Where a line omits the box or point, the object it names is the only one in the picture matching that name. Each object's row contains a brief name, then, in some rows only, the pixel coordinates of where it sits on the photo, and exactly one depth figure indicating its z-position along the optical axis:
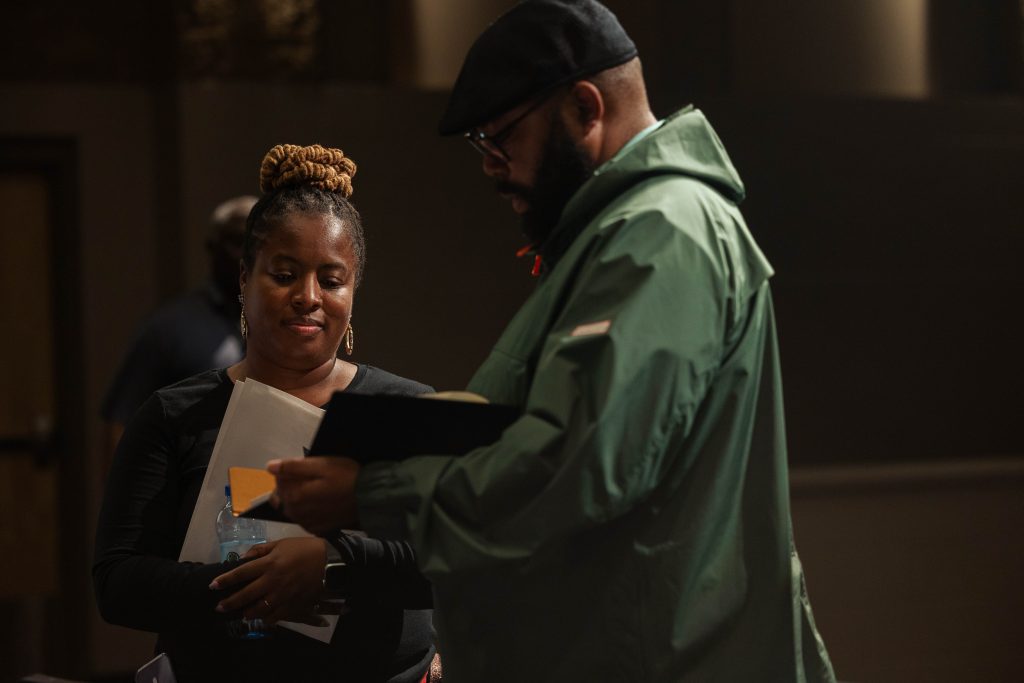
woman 4.15
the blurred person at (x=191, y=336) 6.24
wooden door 8.23
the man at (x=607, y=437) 3.74
